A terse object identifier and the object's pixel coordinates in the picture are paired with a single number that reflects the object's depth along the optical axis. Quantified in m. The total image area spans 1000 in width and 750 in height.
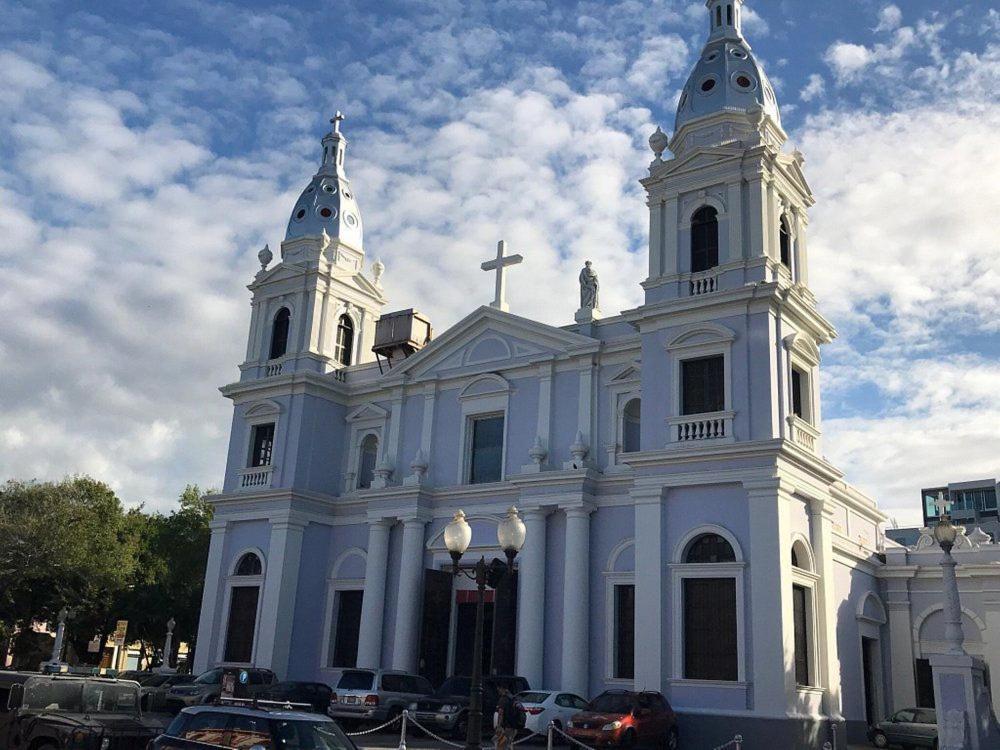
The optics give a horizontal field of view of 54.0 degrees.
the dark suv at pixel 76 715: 13.00
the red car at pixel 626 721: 19.39
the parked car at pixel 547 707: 21.45
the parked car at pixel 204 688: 24.88
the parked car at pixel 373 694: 22.70
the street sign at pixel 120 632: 28.75
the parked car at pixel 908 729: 24.56
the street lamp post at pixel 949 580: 18.83
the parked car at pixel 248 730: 11.07
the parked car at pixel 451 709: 22.20
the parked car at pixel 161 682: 22.02
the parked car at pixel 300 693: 24.06
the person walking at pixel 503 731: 14.57
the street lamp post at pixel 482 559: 13.48
